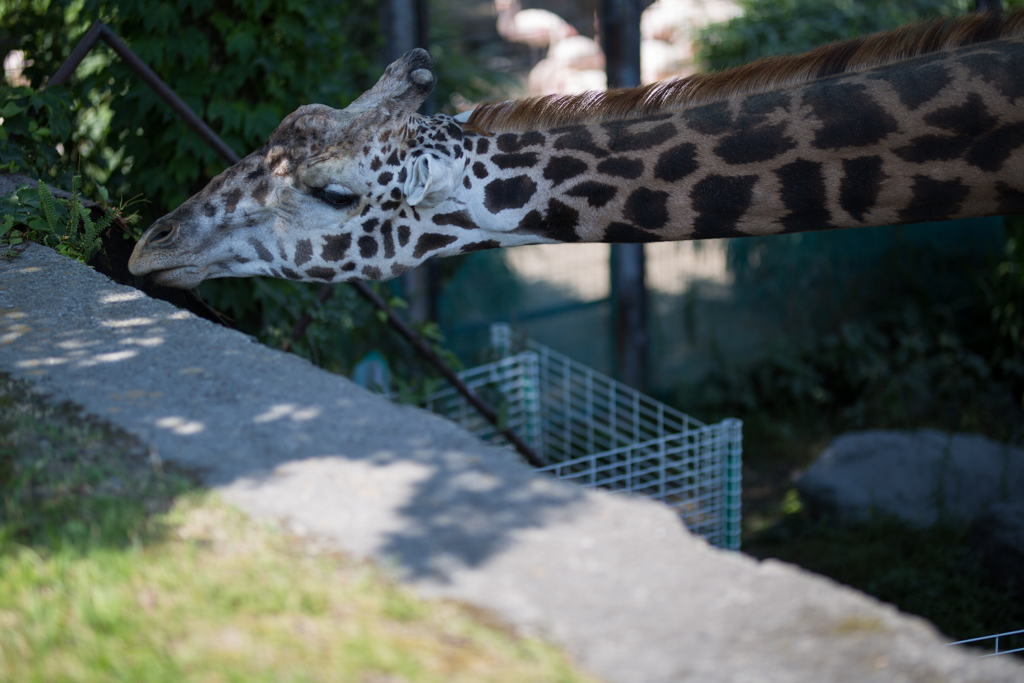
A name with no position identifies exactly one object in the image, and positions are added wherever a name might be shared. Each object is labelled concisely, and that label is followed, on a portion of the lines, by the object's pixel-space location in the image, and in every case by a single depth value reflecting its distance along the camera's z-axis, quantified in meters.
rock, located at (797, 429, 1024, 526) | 5.15
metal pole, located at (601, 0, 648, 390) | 6.02
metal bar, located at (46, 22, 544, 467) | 3.74
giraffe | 3.01
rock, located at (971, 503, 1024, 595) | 4.28
